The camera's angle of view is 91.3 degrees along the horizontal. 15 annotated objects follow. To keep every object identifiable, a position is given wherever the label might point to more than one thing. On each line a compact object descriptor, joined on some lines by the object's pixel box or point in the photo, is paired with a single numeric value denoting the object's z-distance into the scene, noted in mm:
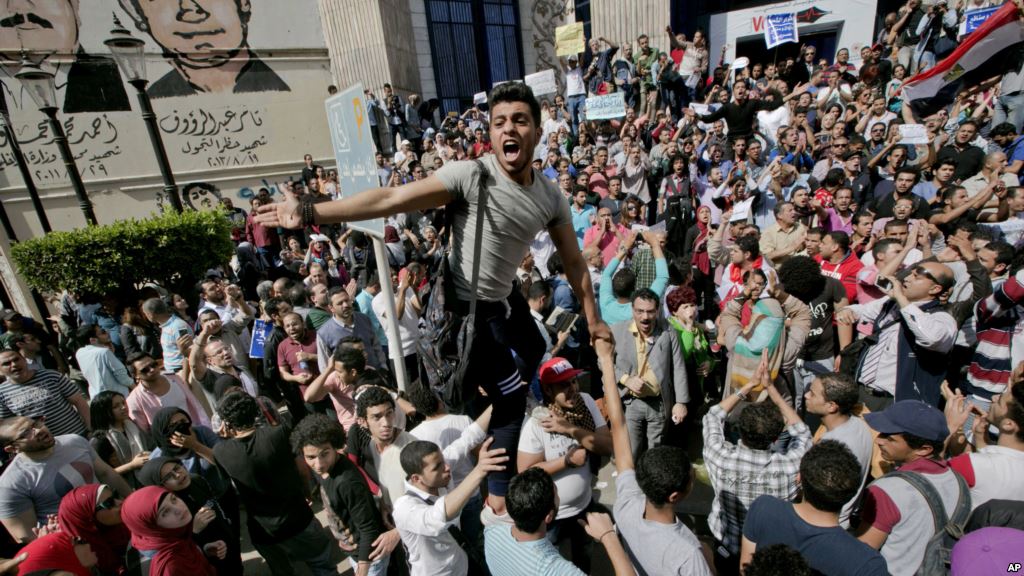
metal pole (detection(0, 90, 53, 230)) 8186
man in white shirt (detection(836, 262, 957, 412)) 3324
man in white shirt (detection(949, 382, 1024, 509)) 2393
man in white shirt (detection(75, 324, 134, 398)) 4496
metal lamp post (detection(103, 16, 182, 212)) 6160
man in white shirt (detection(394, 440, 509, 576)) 2385
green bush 6145
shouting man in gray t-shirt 1742
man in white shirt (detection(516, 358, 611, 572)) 2855
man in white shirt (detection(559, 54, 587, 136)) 12695
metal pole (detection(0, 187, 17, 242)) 9525
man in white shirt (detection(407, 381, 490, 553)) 3094
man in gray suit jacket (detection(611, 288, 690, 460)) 3812
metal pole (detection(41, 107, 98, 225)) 6926
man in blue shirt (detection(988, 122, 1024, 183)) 6461
